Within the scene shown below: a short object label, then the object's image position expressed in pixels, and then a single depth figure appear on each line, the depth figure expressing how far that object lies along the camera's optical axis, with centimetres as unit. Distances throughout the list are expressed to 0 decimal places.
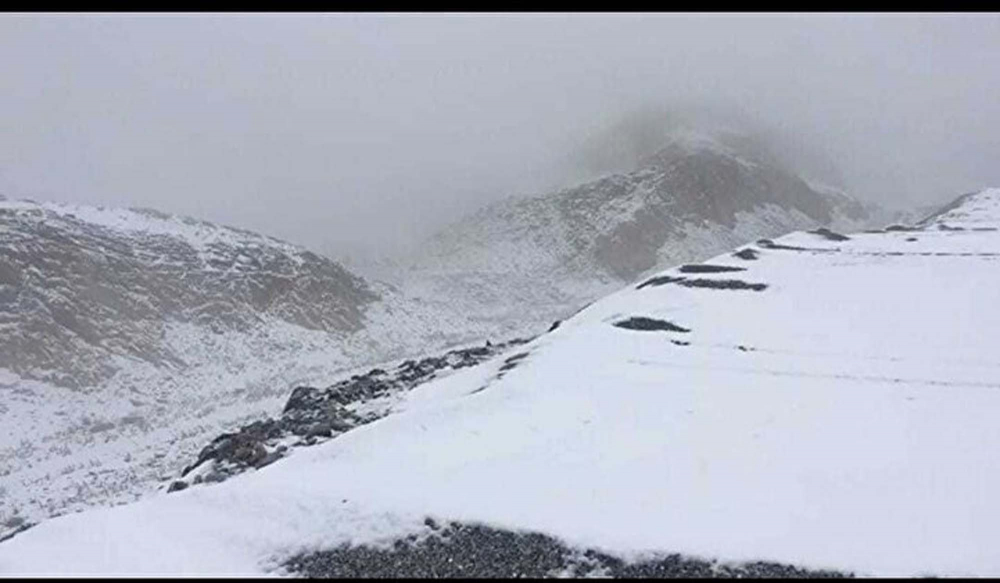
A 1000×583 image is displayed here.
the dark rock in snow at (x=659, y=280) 2846
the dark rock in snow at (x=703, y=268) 3000
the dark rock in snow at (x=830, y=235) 3981
